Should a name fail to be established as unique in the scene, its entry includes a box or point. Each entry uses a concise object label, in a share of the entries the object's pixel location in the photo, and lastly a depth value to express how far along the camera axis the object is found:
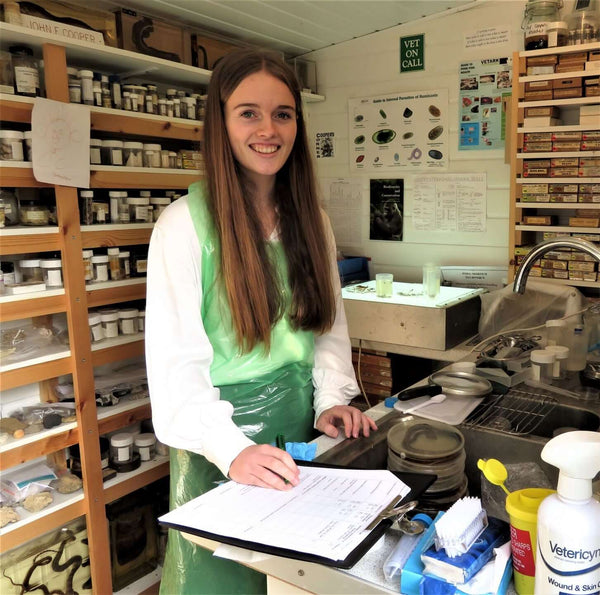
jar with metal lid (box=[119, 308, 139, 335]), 2.19
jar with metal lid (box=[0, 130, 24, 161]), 1.79
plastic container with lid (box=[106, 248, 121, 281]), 2.11
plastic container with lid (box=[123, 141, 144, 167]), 2.15
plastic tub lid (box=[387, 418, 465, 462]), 1.08
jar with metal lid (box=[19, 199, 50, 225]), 1.88
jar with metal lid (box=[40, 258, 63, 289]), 1.92
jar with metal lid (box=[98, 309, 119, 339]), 2.13
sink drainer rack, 1.28
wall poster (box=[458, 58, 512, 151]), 2.59
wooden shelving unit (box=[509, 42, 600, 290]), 2.16
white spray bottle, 0.63
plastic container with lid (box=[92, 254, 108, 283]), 2.07
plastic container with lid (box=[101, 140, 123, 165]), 2.08
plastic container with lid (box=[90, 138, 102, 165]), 2.04
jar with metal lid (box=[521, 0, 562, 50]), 2.21
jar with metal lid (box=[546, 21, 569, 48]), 2.18
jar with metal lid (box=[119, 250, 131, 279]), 2.16
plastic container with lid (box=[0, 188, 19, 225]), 1.85
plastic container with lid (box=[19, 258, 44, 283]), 1.92
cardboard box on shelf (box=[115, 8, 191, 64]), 2.12
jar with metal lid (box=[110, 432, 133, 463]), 2.23
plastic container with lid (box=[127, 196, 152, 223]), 2.17
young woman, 1.21
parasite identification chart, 2.83
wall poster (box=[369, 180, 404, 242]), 3.02
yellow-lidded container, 0.72
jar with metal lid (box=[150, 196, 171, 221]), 2.27
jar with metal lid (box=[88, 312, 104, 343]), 2.09
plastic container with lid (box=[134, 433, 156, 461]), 2.29
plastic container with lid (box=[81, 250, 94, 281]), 2.03
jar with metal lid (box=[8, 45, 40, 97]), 1.78
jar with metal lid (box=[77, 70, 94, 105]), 1.96
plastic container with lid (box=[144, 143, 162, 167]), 2.21
